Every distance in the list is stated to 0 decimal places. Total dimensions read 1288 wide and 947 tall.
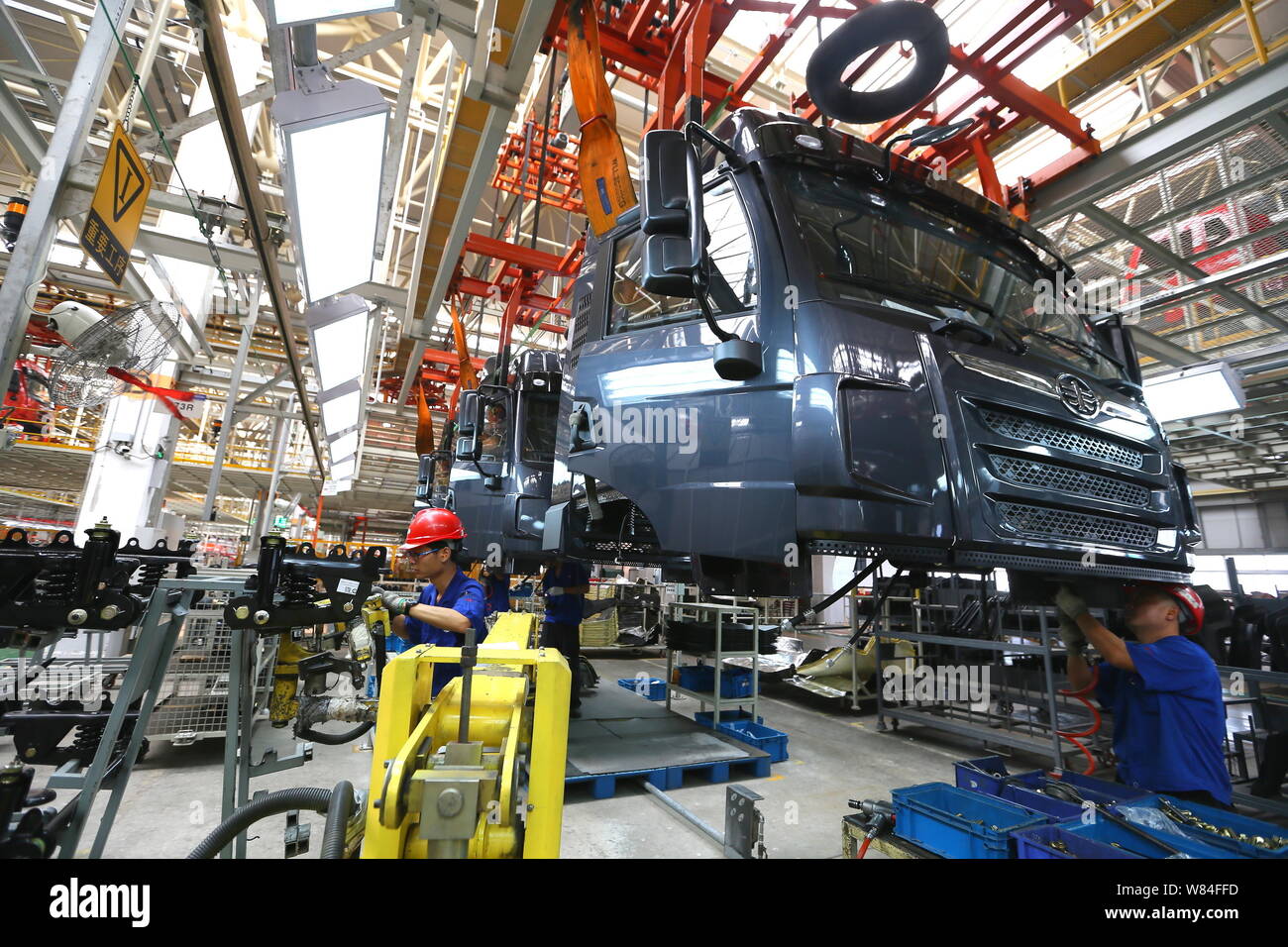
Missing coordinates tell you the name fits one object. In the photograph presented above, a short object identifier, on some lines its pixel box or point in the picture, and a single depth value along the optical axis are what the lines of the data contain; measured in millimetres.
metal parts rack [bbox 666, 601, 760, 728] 5137
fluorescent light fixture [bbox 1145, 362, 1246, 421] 6383
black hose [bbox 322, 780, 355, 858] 1789
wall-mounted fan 3602
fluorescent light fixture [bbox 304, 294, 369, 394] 5617
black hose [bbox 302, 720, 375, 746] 2898
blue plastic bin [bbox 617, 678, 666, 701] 7234
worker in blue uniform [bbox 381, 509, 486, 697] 3154
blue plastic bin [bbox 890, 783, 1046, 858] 2297
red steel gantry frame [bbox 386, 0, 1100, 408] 4203
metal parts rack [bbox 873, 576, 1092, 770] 4781
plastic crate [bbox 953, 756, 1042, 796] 2936
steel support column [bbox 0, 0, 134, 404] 1872
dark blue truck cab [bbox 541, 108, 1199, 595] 2184
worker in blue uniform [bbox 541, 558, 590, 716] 5617
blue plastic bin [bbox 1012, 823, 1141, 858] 2004
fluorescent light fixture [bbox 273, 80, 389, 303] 2969
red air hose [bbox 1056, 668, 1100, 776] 4595
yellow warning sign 2141
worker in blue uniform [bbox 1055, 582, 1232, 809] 2674
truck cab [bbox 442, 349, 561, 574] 6281
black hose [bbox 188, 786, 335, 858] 1768
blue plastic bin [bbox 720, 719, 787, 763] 4926
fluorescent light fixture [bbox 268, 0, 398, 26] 2453
